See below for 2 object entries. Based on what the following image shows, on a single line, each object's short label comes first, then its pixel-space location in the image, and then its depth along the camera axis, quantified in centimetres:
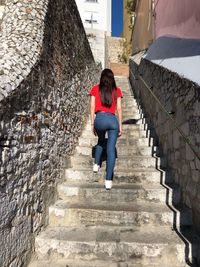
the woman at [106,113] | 421
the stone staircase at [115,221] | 306
